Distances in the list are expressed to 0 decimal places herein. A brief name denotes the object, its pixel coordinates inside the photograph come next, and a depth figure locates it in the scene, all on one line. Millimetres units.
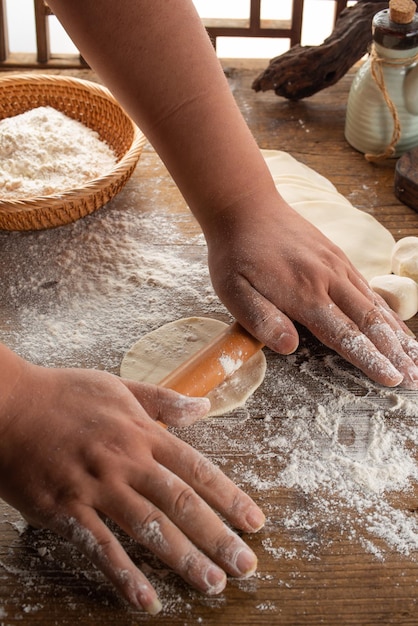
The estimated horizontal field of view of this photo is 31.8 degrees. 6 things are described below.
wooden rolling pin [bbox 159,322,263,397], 1110
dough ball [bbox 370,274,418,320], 1288
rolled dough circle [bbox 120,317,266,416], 1179
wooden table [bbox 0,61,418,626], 900
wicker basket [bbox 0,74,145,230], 1391
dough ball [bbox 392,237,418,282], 1356
